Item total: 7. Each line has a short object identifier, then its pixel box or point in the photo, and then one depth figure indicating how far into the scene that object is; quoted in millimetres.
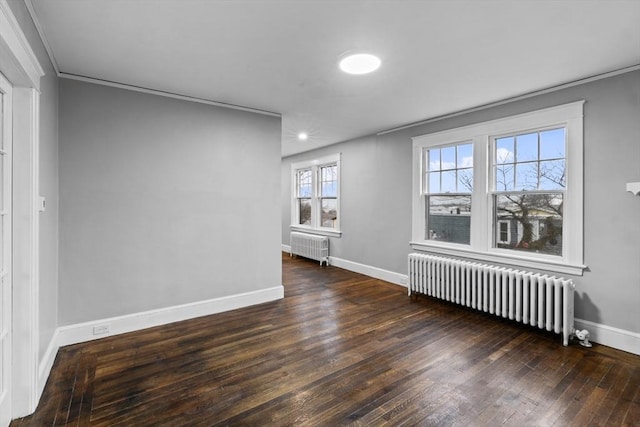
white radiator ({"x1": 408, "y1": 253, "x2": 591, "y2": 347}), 3020
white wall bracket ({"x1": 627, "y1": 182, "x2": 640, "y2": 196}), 2676
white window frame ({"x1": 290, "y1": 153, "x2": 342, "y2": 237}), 6336
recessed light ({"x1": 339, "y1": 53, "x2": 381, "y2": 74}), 2541
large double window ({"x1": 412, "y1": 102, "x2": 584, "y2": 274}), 3170
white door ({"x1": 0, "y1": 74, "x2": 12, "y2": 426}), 1812
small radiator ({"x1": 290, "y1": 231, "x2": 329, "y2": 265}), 6441
